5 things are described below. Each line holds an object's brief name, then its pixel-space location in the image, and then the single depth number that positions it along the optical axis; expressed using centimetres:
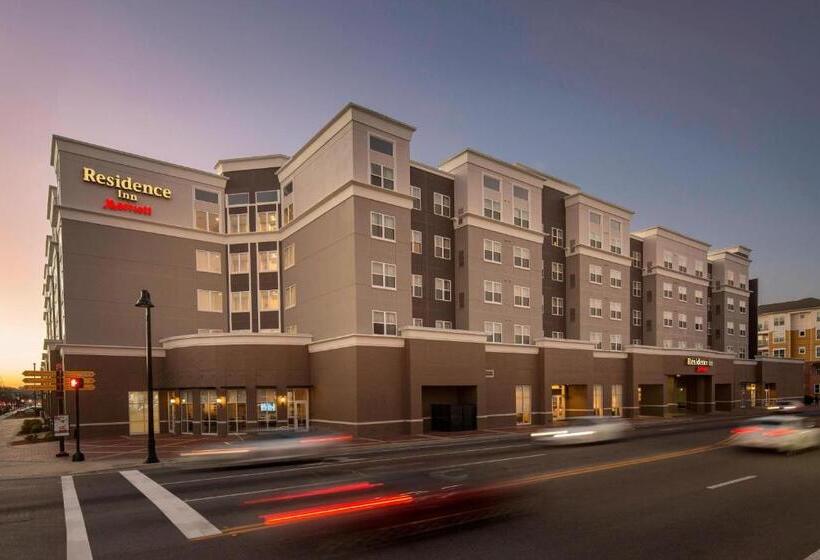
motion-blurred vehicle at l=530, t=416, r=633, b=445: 2328
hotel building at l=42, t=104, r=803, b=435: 3148
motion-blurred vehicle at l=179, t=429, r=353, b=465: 1827
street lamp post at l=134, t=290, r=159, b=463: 2072
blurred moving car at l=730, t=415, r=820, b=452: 1930
